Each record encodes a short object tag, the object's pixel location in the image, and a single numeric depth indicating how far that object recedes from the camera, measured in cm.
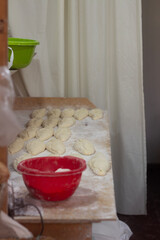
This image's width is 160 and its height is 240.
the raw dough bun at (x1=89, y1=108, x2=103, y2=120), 237
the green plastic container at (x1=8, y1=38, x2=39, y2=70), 216
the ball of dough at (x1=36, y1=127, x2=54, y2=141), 211
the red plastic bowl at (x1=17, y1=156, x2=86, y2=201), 133
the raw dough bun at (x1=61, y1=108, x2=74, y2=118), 245
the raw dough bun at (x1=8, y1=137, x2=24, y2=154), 196
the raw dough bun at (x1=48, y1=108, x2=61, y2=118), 243
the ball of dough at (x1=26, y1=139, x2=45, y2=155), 192
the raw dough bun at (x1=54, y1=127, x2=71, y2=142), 206
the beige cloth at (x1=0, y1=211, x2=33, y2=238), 100
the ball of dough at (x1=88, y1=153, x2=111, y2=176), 166
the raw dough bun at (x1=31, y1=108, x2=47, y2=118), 245
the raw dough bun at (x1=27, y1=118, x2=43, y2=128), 232
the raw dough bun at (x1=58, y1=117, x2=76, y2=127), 227
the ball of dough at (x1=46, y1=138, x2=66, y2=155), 191
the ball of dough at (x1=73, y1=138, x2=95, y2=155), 189
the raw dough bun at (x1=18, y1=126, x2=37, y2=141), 214
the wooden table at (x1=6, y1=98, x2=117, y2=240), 131
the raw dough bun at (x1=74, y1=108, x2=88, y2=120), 238
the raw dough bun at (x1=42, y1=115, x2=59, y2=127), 231
